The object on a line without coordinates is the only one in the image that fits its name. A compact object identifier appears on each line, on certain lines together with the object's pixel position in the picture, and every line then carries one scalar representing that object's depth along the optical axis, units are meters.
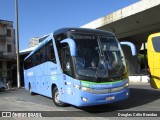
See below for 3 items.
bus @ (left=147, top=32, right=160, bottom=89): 13.55
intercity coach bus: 10.83
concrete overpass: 24.81
